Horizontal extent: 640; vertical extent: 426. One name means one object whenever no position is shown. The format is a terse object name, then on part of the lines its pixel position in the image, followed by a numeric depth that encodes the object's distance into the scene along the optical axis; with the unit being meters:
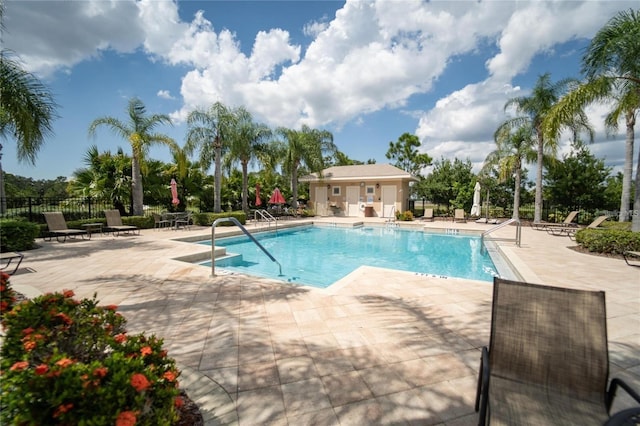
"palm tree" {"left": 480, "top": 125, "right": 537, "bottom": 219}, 16.41
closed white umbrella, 19.33
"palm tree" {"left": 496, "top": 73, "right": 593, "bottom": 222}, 14.53
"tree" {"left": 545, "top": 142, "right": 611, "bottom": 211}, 16.50
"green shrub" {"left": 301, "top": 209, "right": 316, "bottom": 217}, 22.30
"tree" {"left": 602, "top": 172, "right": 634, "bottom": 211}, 16.48
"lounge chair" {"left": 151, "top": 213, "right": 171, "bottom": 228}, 14.09
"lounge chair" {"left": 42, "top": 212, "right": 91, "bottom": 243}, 9.74
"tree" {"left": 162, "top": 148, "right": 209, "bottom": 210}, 16.75
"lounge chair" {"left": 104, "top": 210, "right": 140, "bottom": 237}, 11.63
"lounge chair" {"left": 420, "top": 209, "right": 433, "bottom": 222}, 19.70
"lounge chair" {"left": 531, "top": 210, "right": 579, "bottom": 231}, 13.53
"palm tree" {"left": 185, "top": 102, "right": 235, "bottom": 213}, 15.50
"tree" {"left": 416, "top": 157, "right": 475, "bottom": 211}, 21.44
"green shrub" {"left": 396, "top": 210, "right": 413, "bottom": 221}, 19.17
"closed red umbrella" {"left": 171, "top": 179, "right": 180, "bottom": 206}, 14.48
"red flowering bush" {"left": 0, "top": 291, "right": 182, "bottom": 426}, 1.16
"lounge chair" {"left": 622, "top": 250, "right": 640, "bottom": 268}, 6.32
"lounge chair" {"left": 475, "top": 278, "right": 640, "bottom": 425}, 1.73
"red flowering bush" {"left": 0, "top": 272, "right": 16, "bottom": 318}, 2.17
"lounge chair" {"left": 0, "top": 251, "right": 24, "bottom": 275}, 5.29
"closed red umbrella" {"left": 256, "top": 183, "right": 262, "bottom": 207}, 19.17
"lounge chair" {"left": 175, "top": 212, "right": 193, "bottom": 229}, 13.96
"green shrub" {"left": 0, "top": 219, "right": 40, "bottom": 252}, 7.87
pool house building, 21.19
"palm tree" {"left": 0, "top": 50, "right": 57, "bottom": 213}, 7.24
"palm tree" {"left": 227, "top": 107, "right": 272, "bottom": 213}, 16.34
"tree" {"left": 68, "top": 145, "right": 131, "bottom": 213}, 13.98
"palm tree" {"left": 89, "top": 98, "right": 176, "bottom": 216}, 13.18
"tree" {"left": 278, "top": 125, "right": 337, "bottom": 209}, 20.47
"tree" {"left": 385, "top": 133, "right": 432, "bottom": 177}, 39.91
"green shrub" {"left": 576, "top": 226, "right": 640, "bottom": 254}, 7.39
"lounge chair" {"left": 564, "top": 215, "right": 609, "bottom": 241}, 10.53
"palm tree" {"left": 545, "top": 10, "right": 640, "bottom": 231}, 7.42
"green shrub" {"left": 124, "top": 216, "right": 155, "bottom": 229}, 12.98
